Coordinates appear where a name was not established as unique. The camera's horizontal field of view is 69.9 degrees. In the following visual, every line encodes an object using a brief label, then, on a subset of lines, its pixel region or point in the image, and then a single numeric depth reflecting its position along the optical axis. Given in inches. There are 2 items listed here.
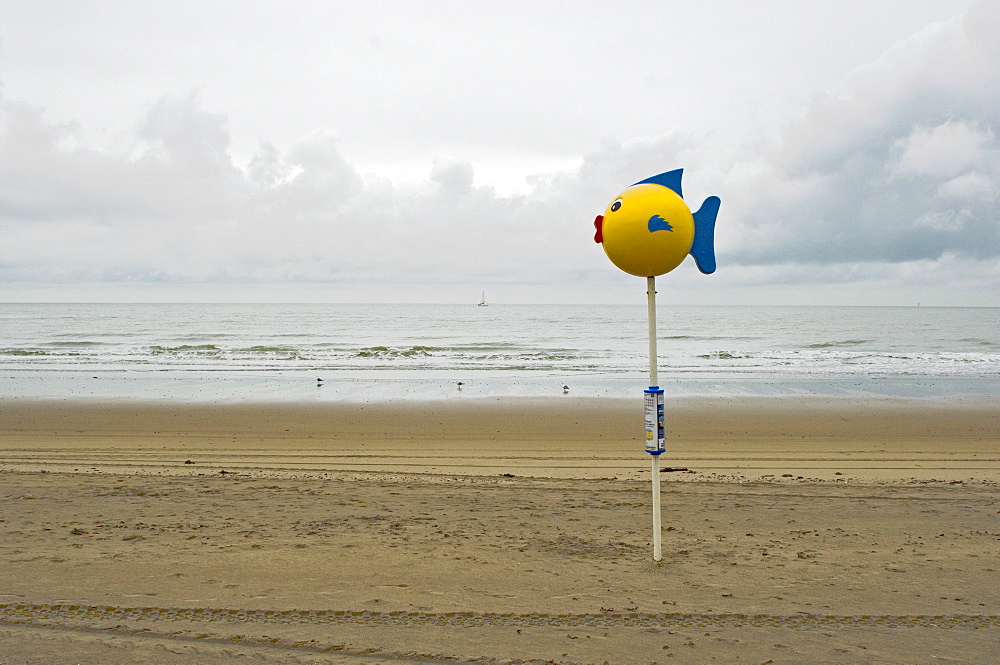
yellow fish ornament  186.9
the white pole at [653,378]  187.0
